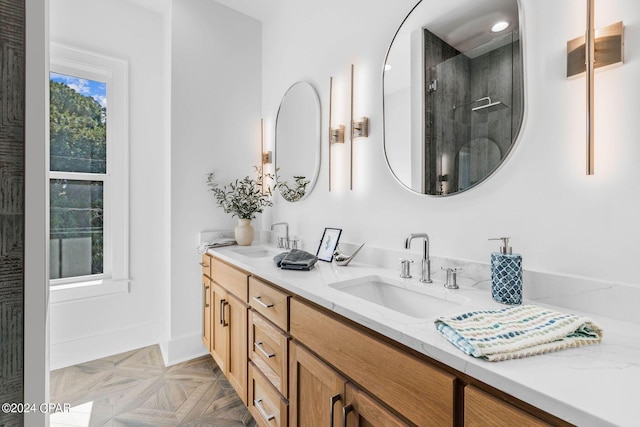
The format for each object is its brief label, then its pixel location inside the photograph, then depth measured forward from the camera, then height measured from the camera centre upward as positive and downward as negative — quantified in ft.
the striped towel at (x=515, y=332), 2.07 -0.87
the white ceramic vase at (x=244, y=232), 8.00 -0.51
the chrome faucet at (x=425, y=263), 4.14 -0.67
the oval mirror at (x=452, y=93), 3.69 +1.66
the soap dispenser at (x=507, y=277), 3.19 -0.65
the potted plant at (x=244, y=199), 8.04 +0.39
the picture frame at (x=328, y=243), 5.73 -0.58
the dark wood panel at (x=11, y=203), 1.75 +0.05
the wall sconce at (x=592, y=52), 2.87 +1.57
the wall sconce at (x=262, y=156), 8.77 +1.63
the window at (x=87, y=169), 7.97 +1.18
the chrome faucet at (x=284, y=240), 7.39 -0.67
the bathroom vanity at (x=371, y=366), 1.79 -1.21
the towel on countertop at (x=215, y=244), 7.68 -0.80
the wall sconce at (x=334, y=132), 6.12 +1.64
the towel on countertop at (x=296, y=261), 4.92 -0.78
